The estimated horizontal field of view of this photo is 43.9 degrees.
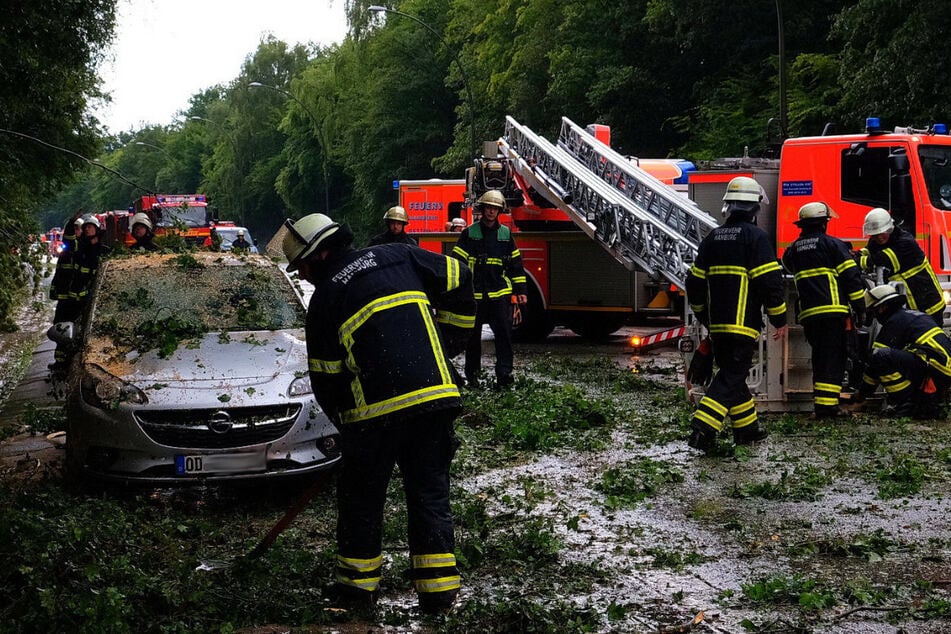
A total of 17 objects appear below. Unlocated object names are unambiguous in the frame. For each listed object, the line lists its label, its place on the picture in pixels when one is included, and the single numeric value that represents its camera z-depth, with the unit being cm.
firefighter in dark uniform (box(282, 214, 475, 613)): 484
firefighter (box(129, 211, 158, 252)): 1164
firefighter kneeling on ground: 970
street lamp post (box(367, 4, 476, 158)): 3501
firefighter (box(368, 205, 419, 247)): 1140
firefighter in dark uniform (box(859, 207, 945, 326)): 1050
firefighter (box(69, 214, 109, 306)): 1270
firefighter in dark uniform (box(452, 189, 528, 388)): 1191
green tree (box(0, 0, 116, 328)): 898
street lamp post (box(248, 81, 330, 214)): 5527
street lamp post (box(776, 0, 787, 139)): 2094
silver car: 673
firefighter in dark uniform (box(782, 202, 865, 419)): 941
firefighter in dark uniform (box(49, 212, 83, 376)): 1283
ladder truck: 1387
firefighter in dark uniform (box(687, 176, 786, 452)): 830
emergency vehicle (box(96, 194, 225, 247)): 3406
